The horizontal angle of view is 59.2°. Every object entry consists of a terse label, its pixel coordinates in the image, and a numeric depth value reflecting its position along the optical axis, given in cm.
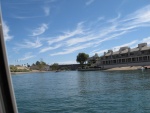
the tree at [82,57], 9814
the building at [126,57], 6640
